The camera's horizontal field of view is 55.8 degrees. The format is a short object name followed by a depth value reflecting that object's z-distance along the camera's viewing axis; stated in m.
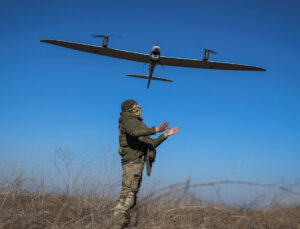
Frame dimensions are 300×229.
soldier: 4.14
